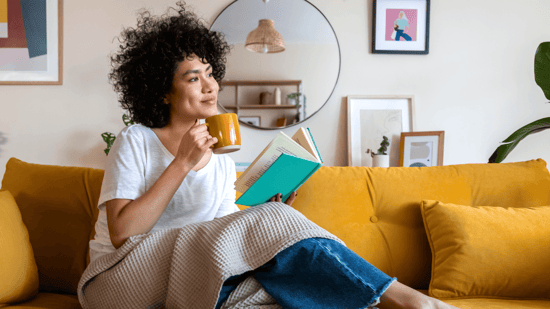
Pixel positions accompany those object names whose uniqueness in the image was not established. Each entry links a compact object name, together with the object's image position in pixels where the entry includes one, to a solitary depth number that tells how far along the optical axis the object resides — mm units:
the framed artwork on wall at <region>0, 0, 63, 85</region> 1998
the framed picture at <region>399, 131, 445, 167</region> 1934
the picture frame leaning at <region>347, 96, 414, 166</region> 2000
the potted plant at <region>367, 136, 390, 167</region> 1871
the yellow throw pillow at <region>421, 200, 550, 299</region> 1106
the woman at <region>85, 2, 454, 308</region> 758
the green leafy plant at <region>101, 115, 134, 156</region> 1883
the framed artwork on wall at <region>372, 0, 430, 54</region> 2016
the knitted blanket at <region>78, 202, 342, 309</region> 812
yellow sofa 1115
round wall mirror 1982
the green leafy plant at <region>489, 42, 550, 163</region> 1642
